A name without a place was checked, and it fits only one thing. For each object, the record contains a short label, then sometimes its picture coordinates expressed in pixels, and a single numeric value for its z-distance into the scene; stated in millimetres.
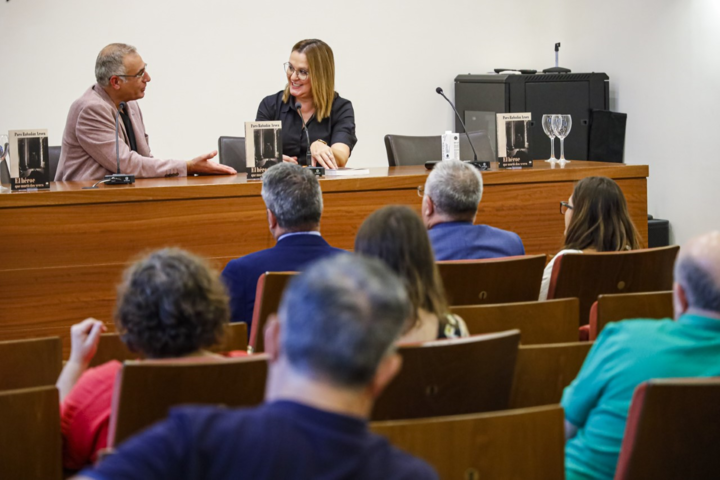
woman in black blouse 7803
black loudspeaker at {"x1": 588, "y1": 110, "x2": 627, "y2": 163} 11183
